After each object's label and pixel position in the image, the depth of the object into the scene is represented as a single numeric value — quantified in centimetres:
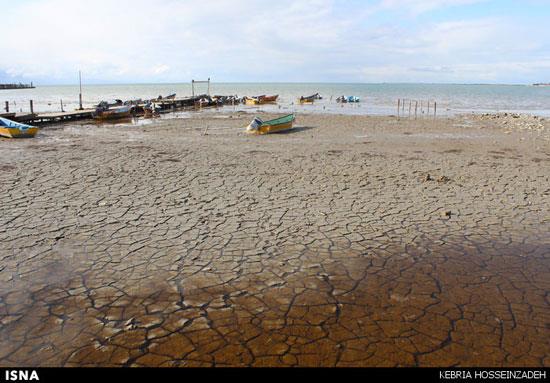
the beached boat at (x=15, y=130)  2009
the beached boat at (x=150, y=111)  3791
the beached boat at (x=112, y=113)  3307
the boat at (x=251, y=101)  6058
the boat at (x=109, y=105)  3801
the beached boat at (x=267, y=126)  2248
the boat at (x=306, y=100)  6499
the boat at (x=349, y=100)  6475
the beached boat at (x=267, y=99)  6358
